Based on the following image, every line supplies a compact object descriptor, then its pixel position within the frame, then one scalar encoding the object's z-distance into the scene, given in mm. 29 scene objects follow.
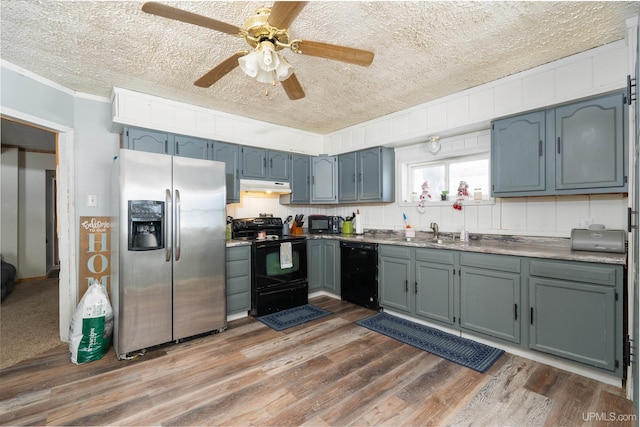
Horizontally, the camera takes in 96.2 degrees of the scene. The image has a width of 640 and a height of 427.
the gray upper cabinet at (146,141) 2907
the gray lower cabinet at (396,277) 3137
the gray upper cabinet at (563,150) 2143
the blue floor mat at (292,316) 3126
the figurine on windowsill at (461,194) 3342
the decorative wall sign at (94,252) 2953
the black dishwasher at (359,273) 3477
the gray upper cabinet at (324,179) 4414
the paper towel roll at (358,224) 4332
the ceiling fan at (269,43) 1344
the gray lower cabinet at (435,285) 2809
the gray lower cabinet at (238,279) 3232
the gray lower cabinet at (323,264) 4008
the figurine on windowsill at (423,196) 3709
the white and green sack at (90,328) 2354
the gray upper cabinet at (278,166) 3998
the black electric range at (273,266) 3383
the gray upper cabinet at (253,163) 3730
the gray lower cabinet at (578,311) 1959
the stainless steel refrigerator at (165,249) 2432
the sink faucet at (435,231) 3453
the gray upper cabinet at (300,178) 4277
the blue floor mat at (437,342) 2364
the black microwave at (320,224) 4480
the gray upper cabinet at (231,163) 3510
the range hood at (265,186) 3725
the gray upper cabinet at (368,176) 3852
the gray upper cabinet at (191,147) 3201
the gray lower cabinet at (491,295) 2396
